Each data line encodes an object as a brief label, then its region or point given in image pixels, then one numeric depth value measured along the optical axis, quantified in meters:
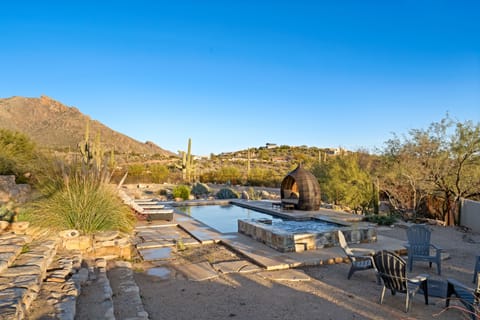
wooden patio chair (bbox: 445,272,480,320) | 3.43
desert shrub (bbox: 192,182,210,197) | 16.64
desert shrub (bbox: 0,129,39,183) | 11.48
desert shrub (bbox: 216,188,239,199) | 15.44
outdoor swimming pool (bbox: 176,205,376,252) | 6.46
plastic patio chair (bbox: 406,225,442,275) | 5.64
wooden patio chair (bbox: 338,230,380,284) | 4.97
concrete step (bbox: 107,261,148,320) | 3.52
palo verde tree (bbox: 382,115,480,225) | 10.03
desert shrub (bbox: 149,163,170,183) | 21.94
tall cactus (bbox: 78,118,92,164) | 12.12
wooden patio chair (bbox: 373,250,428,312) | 3.95
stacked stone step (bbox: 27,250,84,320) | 2.89
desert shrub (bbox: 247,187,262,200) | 14.96
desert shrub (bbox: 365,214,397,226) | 9.55
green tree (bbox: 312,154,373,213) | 11.72
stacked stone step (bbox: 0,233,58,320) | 2.64
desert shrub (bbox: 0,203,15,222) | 5.56
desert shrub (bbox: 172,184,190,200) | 14.83
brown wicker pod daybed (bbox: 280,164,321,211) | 10.38
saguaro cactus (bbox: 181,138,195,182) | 22.34
